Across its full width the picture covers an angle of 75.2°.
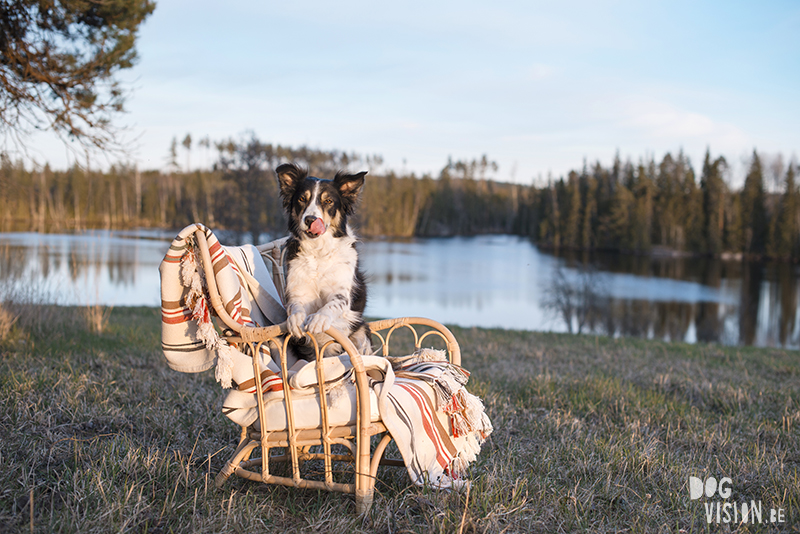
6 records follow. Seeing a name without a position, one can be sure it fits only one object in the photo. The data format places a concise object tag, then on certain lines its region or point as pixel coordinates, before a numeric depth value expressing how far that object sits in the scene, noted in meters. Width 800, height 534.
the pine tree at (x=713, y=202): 46.81
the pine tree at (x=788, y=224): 42.47
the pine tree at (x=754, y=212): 44.81
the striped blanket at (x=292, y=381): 2.24
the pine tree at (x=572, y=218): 51.66
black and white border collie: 2.65
